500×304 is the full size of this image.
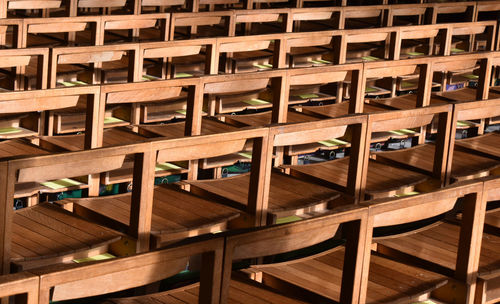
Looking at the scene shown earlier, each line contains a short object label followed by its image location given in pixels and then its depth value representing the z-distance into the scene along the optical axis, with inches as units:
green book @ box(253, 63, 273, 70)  370.0
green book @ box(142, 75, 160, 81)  322.7
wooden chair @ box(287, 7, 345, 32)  371.4
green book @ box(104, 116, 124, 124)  292.8
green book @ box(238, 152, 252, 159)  278.9
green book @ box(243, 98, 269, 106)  327.2
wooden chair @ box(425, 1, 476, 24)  409.6
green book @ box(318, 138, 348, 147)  297.4
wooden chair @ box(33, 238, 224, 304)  140.9
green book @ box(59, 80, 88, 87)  314.1
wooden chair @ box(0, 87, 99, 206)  230.0
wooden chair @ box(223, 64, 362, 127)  281.6
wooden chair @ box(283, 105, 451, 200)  253.2
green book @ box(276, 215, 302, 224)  245.2
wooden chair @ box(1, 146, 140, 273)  182.5
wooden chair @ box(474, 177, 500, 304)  207.5
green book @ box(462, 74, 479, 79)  404.8
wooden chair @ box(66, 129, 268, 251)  208.1
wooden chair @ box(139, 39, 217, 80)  293.6
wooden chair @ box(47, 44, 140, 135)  276.7
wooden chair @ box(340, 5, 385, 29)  385.4
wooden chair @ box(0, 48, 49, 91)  260.6
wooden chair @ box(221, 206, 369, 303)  164.4
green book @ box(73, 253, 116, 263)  202.2
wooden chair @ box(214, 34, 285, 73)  312.1
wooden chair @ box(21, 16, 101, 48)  301.0
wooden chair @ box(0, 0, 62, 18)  328.5
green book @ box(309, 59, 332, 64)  386.5
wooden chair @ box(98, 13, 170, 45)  322.2
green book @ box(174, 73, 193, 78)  350.4
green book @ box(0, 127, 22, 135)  268.8
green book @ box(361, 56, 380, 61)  395.1
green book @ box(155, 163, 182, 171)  263.4
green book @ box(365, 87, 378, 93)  357.9
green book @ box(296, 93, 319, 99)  343.9
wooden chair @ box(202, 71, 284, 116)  270.5
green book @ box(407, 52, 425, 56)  420.1
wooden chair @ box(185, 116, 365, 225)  234.4
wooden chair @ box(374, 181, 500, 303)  206.1
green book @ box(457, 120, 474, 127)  335.3
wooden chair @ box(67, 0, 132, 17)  357.7
